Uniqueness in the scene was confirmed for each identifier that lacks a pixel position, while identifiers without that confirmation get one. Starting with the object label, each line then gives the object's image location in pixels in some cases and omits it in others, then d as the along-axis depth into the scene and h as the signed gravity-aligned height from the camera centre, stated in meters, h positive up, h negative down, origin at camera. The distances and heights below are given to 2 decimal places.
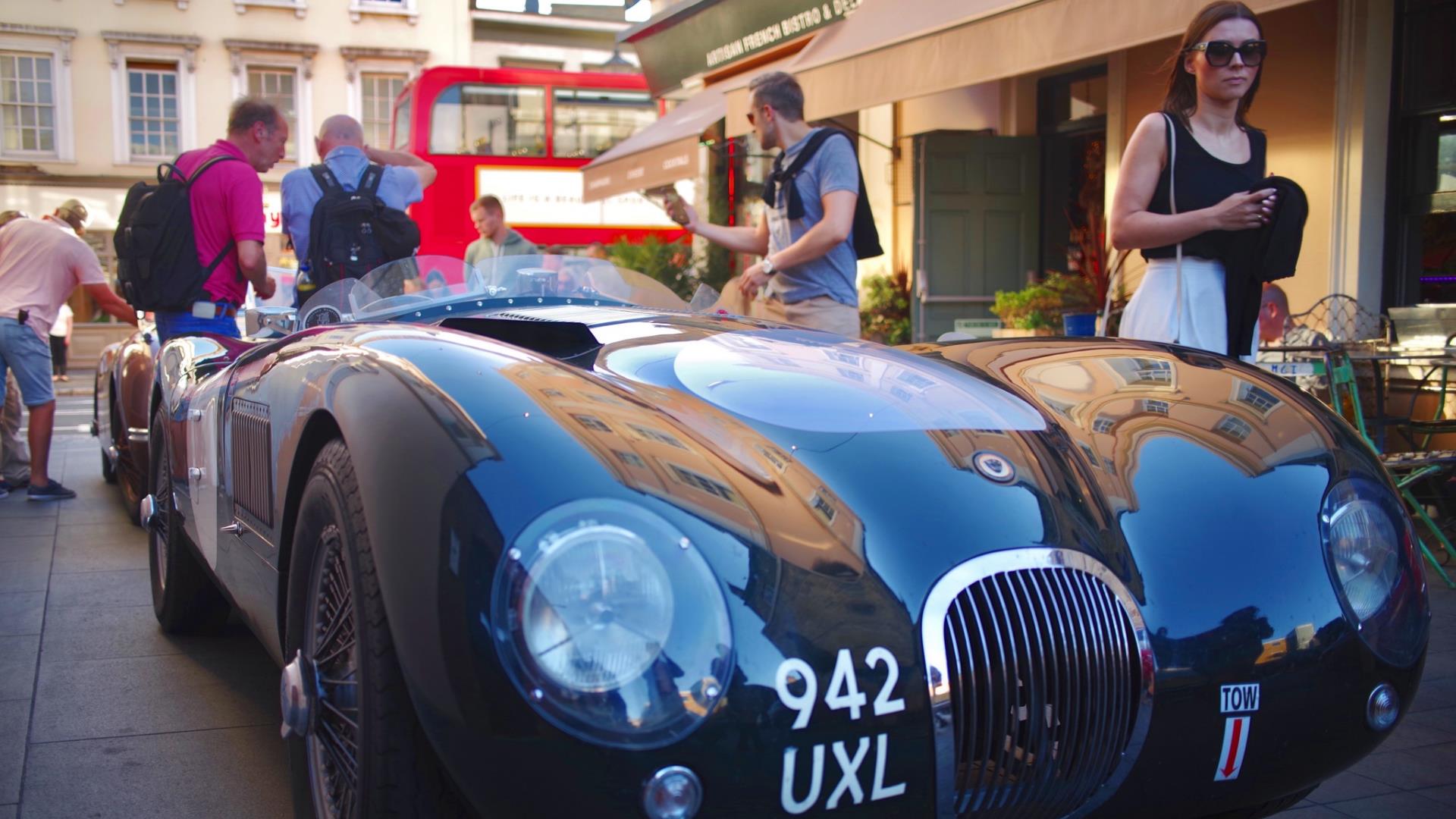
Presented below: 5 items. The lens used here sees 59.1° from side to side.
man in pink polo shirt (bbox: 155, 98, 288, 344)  5.18 +0.33
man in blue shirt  5.05 +0.45
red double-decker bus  16.08 +2.00
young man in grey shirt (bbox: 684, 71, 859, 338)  4.50 +0.22
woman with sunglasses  3.29 +0.28
